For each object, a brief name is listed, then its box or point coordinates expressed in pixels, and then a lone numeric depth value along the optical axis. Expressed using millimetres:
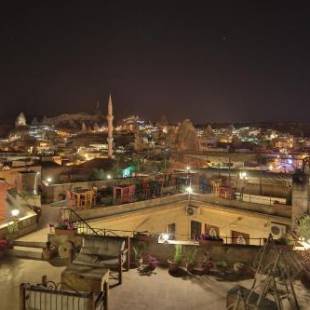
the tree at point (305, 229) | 10883
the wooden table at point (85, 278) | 7901
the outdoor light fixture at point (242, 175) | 20162
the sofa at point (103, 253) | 9117
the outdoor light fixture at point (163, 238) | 10773
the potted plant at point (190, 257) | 9979
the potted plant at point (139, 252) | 10203
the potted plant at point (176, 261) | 9703
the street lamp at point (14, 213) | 12702
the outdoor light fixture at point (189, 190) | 18347
